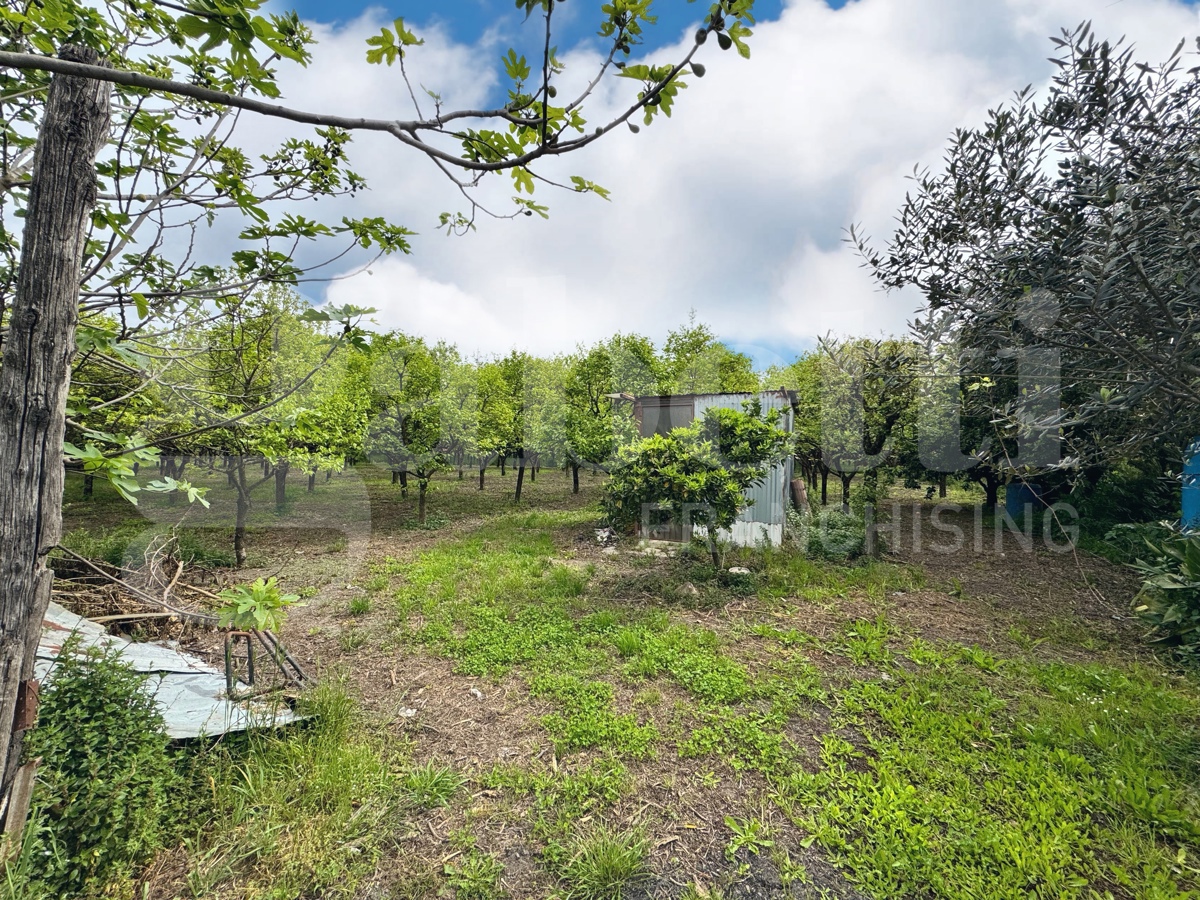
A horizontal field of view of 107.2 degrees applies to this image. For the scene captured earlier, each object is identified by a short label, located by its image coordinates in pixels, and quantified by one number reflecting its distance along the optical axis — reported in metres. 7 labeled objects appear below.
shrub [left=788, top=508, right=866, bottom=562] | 7.81
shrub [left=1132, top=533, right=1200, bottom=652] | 4.18
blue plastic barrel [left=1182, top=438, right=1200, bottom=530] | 5.15
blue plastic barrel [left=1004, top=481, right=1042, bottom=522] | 9.95
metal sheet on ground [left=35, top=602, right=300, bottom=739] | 2.71
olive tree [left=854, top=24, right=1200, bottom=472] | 2.21
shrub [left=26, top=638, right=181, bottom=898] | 1.89
